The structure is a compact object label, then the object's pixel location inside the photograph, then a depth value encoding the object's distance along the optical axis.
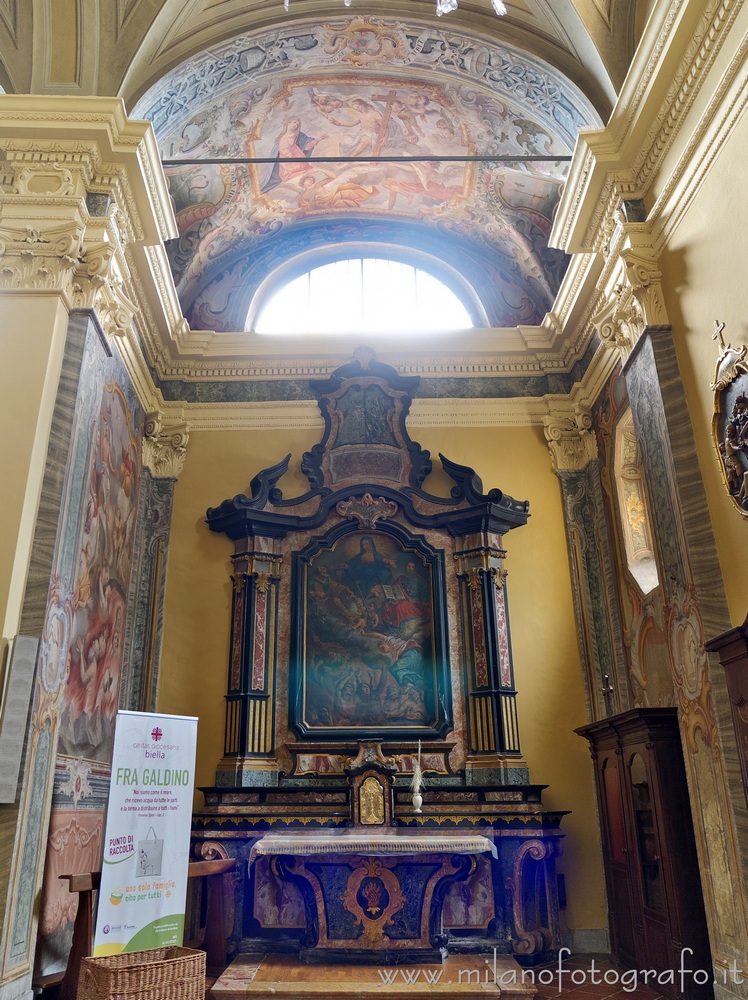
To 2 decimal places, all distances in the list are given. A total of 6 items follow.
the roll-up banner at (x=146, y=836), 5.31
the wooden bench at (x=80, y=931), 5.61
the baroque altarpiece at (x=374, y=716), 7.44
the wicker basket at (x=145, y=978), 4.91
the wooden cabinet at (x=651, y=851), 6.28
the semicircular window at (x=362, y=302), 11.35
